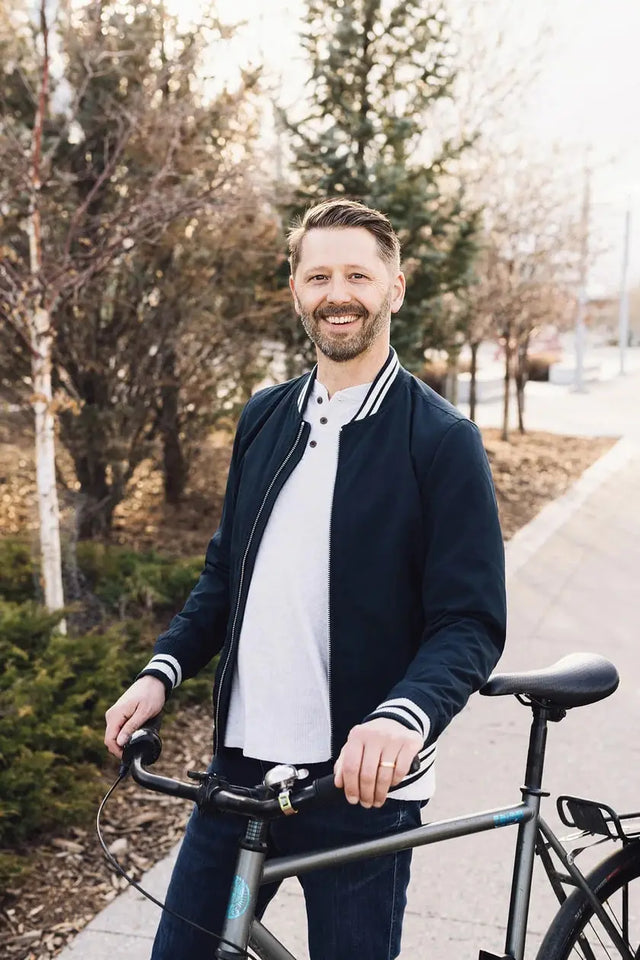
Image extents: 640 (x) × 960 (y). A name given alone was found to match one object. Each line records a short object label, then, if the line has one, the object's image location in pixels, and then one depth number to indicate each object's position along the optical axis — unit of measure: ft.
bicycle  5.45
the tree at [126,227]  18.44
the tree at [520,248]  45.06
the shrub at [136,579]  20.07
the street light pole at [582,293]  50.55
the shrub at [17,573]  19.71
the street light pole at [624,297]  117.19
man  5.94
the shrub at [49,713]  12.37
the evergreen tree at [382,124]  29.25
